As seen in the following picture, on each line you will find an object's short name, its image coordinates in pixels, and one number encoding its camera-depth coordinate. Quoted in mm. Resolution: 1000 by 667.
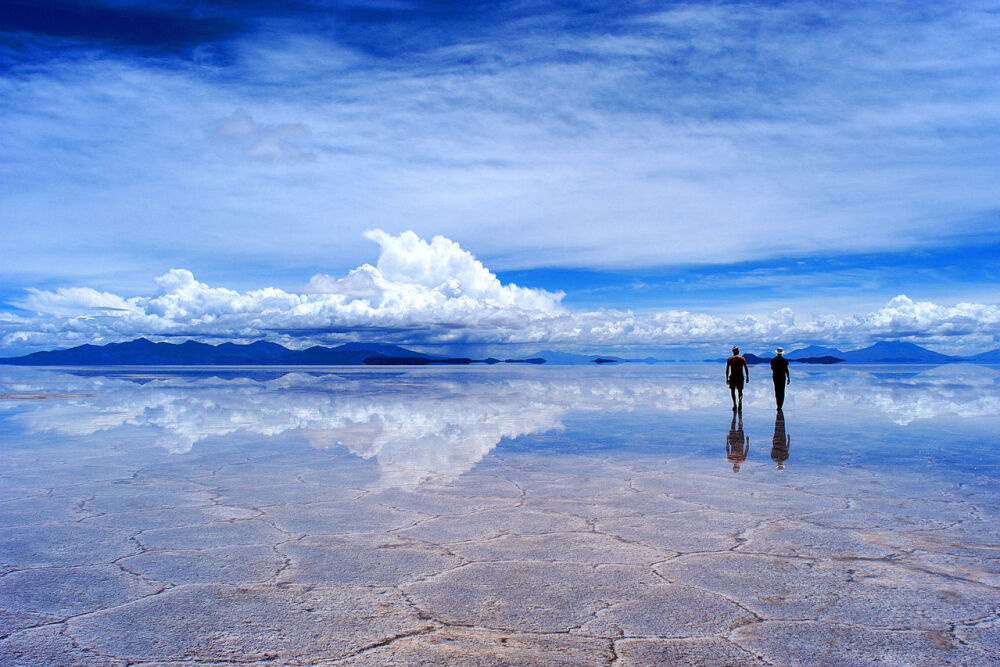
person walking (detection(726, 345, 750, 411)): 18234
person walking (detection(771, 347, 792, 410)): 18344
